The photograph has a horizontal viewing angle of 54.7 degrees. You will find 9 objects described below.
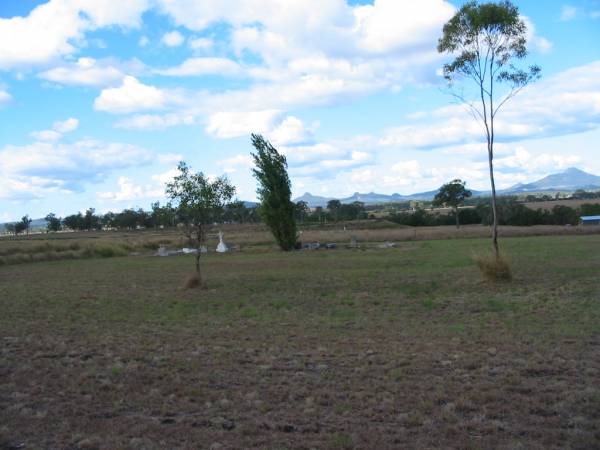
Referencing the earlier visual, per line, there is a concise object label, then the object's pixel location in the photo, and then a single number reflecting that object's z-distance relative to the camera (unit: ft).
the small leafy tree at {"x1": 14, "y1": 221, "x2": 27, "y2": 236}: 466.70
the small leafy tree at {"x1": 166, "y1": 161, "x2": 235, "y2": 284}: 79.87
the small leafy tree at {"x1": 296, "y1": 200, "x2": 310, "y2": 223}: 387.34
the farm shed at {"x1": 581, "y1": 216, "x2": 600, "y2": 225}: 274.18
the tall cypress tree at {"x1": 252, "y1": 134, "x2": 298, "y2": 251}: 169.07
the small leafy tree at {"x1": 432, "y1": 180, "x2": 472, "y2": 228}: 304.91
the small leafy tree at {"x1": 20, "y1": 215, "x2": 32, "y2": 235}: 469.98
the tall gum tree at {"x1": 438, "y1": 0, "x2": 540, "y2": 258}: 69.31
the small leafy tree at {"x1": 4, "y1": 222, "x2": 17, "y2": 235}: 481.96
